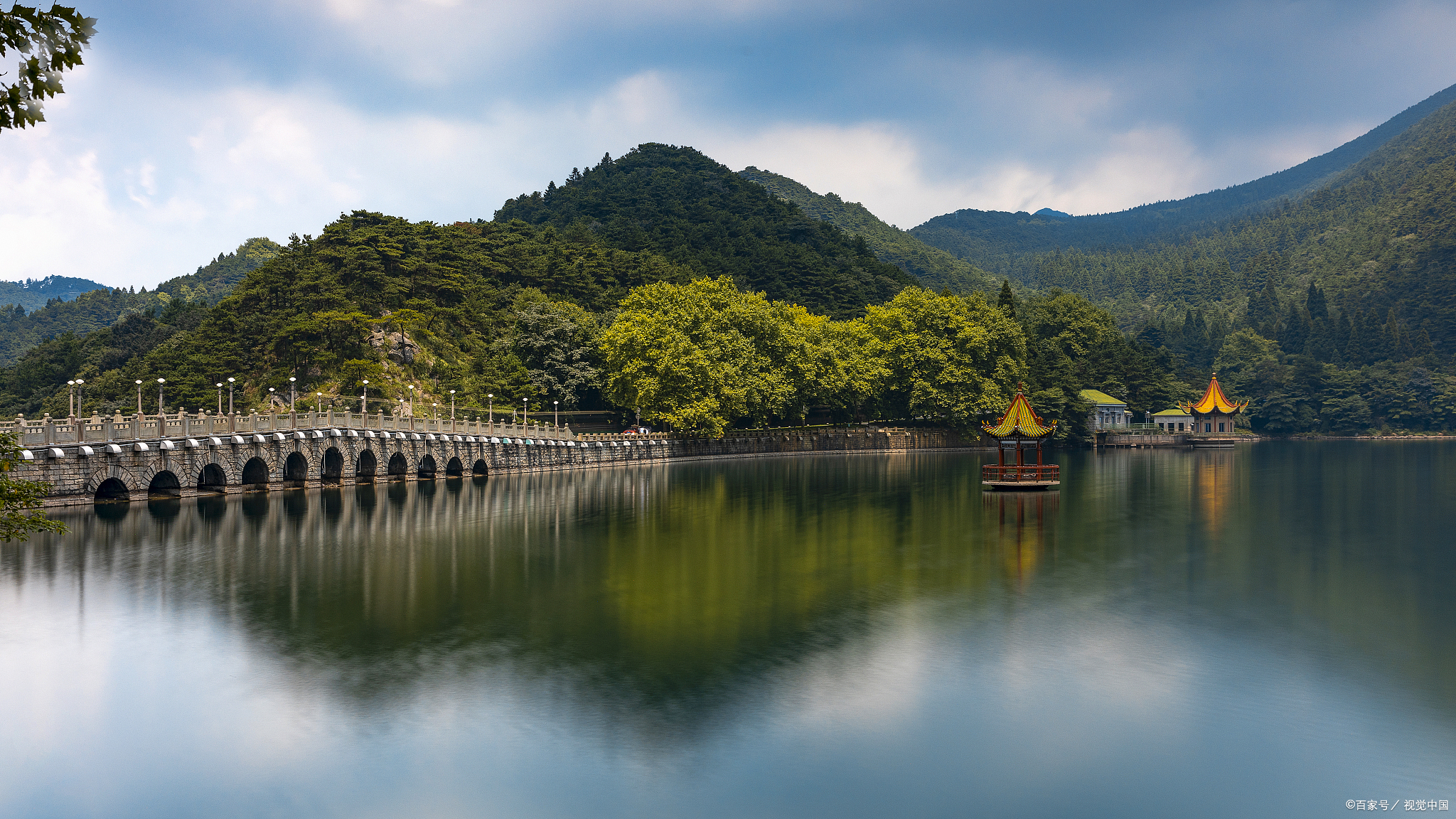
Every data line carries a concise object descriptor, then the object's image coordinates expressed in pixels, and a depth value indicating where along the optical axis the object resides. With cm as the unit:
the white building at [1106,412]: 12538
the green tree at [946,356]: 10862
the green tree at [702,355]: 8850
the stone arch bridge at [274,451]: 4481
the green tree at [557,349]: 9681
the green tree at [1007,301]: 12656
